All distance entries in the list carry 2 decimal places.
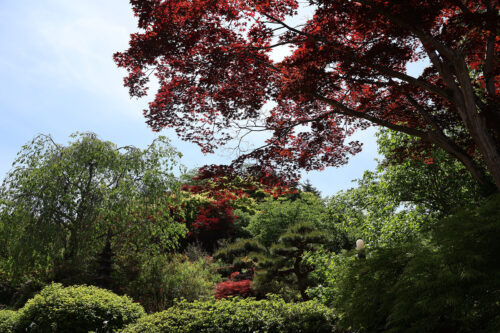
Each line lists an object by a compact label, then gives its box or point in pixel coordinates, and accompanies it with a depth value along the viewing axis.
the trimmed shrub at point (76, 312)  6.16
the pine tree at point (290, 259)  8.76
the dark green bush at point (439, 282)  2.44
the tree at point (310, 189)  25.23
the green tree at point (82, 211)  9.65
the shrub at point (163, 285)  9.88
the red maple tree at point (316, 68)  4.30
